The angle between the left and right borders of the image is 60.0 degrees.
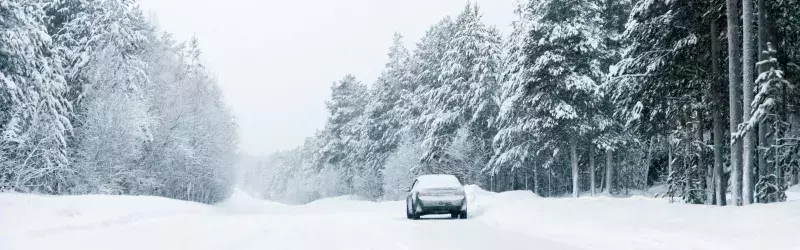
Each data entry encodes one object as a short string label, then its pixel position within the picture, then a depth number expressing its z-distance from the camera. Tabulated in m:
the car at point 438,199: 21.41
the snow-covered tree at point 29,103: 24.33
